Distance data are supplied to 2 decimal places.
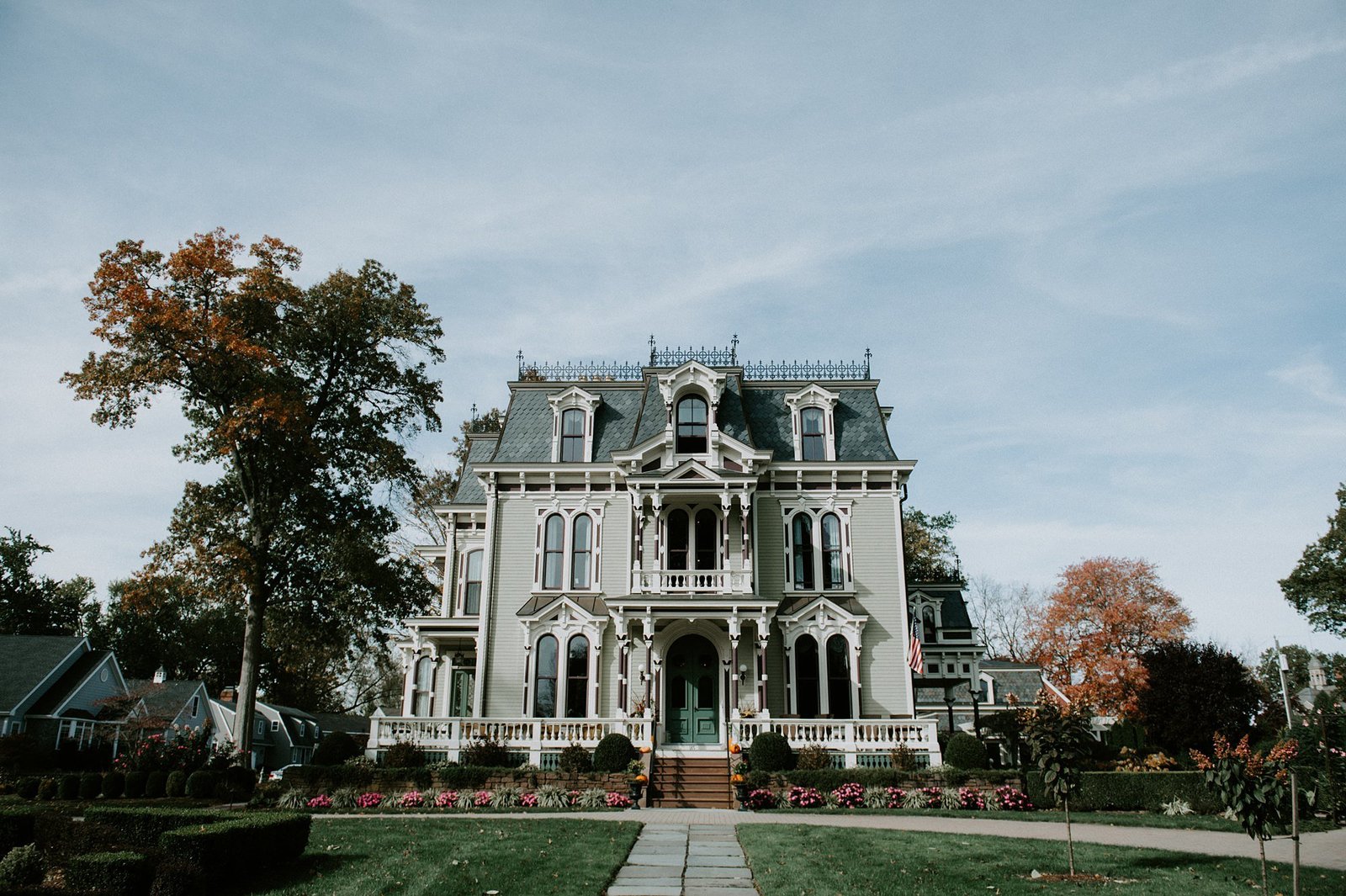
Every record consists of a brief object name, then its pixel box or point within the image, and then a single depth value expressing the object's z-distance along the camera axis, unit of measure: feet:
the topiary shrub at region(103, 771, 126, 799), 74.64
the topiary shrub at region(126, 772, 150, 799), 74.64
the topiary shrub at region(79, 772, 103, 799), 75.10
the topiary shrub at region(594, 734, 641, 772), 70.64
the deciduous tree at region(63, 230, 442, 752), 83.51
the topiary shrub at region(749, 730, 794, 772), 70.18
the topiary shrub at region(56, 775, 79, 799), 74.13
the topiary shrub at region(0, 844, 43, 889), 33.04
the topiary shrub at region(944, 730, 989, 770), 70.54
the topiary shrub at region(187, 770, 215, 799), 70.54
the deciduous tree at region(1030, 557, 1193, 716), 138.62
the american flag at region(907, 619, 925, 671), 82.43
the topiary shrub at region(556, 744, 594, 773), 70.69
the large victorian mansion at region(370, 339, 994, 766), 82.33
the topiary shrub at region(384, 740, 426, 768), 71.36
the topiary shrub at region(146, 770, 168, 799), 74.49
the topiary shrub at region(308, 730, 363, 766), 72.18
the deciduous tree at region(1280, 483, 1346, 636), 150.10
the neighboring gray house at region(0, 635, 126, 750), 120.98
